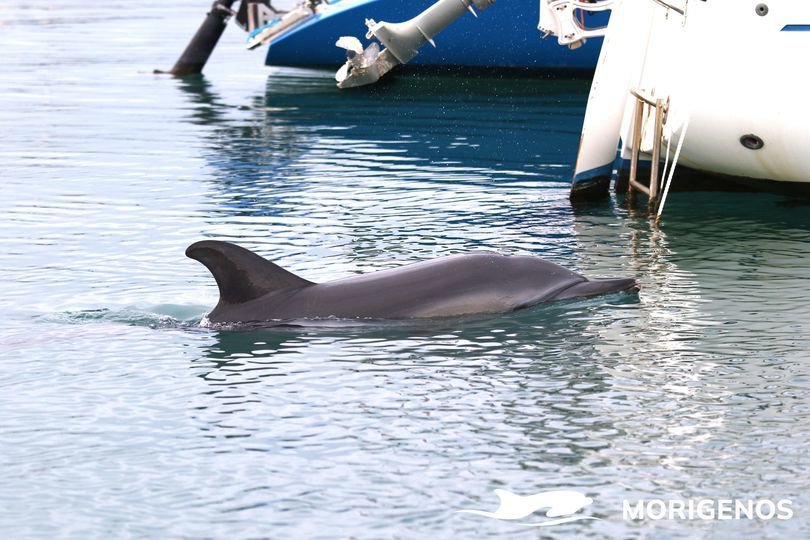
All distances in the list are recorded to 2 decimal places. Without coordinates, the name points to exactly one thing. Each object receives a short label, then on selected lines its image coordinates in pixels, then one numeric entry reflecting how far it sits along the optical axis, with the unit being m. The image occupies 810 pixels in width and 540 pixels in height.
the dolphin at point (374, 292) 10.34
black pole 31.41
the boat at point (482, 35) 28.48
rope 13.96
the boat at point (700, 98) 13.87
